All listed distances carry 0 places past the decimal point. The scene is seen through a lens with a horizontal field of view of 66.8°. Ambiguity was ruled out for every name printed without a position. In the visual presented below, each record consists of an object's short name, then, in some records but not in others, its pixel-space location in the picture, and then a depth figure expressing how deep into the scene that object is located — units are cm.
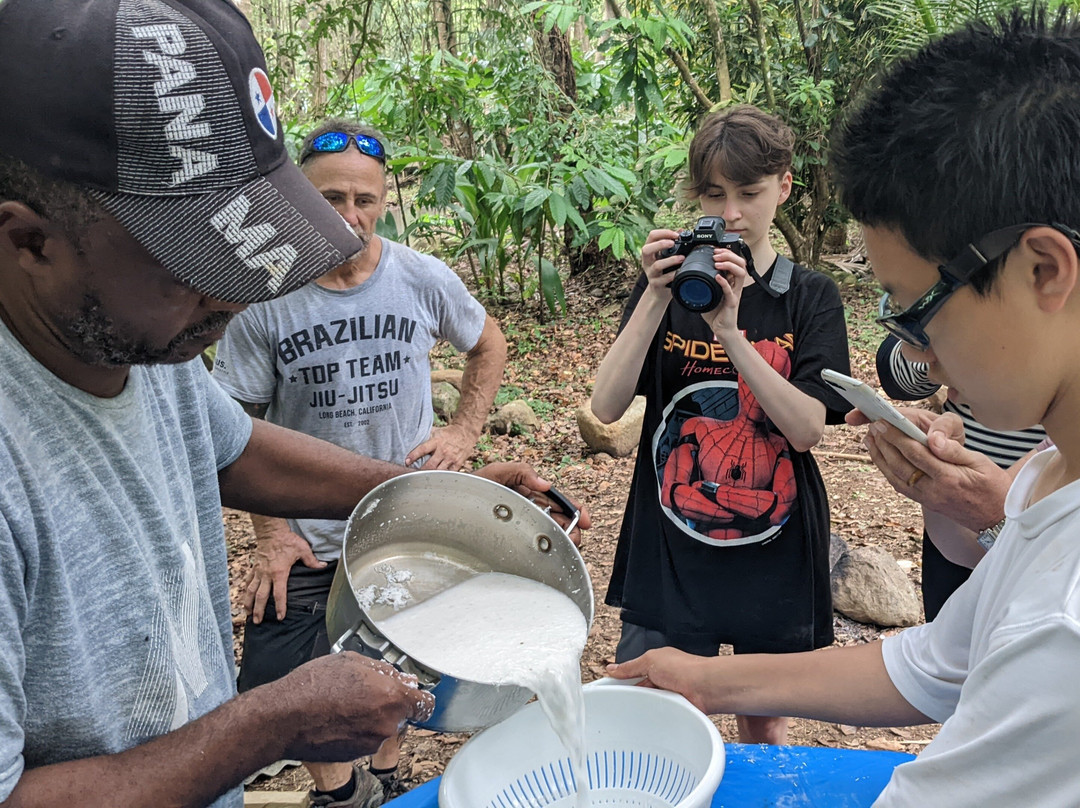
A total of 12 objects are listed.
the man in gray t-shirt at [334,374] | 257
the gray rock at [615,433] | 557
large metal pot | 165
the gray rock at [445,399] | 586
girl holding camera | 237
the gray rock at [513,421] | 593
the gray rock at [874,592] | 363
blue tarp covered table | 143
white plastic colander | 141
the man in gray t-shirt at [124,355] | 100
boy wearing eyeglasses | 93
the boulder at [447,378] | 598
